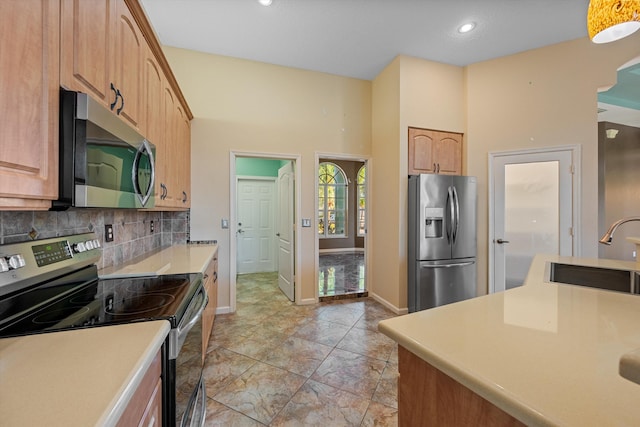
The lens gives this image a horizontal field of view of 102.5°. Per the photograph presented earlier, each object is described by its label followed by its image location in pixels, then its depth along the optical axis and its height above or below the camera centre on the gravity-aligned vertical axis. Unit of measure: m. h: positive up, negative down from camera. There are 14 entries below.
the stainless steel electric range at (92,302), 0.92 -0.39
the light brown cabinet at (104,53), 0.96 +0.73
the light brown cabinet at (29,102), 0.69 +0.33
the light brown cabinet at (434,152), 3.30 +0.83
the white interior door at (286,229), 3.66 -0.24
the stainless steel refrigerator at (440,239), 3.07 -0.30
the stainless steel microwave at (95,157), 0.91 +0.24
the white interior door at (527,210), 2.94 +0.06
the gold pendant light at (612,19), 1.17 +0.94
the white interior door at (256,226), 5.12 -0.24
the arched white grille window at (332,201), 7.40 +0.39
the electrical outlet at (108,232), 1.83 -0.14
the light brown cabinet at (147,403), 0.67 -0.56
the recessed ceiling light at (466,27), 2.67 +1.99
